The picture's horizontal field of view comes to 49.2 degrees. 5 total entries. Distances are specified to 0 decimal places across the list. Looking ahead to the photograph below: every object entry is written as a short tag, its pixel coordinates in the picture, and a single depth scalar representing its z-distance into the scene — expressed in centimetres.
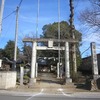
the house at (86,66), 2040
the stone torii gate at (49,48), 1204
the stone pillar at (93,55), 1117
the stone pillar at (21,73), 1154
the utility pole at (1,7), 976
